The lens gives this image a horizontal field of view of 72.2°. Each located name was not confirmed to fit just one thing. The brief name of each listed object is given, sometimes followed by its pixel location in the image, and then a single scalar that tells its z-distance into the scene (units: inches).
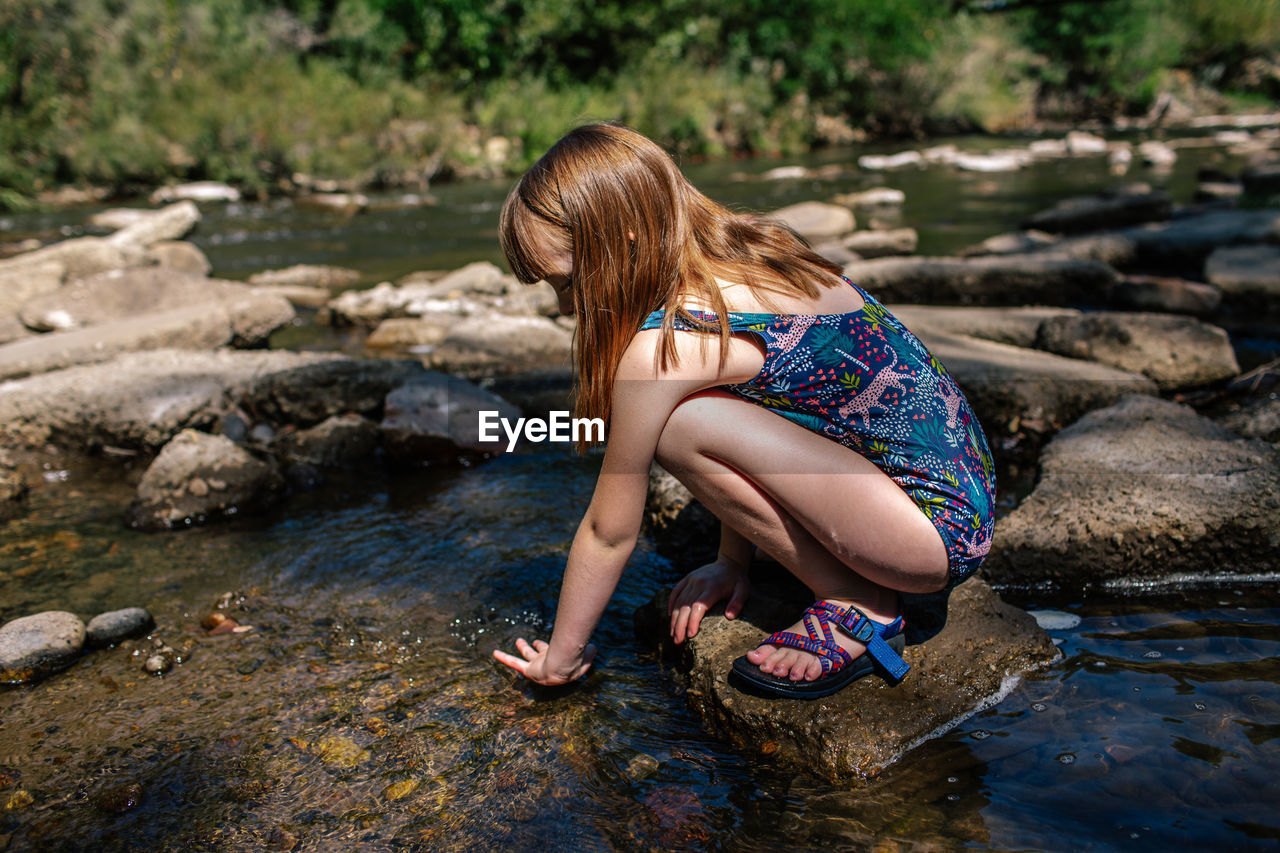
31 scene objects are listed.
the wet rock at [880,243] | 272.8
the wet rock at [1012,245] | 250.8
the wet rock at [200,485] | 116.4
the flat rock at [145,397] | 139.3
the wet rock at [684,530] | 101.6
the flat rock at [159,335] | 159.2
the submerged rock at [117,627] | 86.4
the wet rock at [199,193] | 479.8
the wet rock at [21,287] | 199.6
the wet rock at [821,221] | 304.8
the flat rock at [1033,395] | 124.9
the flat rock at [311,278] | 269.4
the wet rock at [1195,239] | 224.1
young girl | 66.1
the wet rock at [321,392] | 147.0
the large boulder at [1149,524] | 87.6
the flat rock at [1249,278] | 181.3
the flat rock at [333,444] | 137.3
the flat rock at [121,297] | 194.1
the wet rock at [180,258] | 274.5
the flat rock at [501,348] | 177.9
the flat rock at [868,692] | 65.5
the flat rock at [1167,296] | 182.5
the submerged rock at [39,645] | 81.0
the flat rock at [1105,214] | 290.2
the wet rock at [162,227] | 313.0
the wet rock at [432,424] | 135.0
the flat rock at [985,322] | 158.4
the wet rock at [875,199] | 385.4
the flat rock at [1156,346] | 138.3
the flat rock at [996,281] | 203.3
